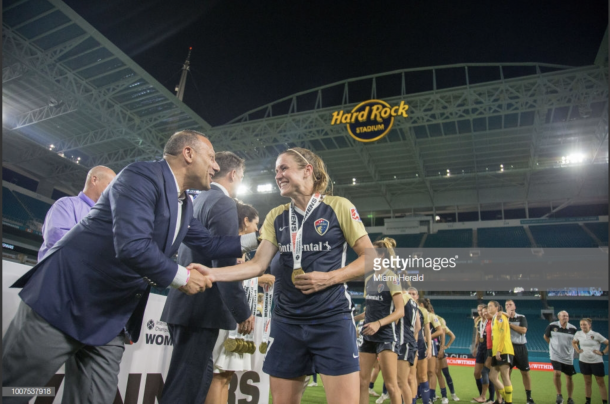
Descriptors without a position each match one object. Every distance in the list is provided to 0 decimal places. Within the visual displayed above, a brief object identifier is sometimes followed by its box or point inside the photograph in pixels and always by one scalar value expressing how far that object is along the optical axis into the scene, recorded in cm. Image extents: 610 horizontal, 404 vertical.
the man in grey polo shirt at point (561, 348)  855
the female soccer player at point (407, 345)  537
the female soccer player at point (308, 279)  223
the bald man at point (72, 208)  338
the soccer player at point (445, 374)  892
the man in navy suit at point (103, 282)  198
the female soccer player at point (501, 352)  744
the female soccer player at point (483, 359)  859
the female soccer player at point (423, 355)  651
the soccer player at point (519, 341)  799
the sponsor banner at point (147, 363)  350
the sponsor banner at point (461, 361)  2053
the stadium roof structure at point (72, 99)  1384
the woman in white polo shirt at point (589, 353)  862
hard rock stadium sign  1775
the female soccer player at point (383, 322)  458
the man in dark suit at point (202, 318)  257
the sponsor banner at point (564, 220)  2889
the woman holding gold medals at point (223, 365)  343
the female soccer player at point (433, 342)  864
